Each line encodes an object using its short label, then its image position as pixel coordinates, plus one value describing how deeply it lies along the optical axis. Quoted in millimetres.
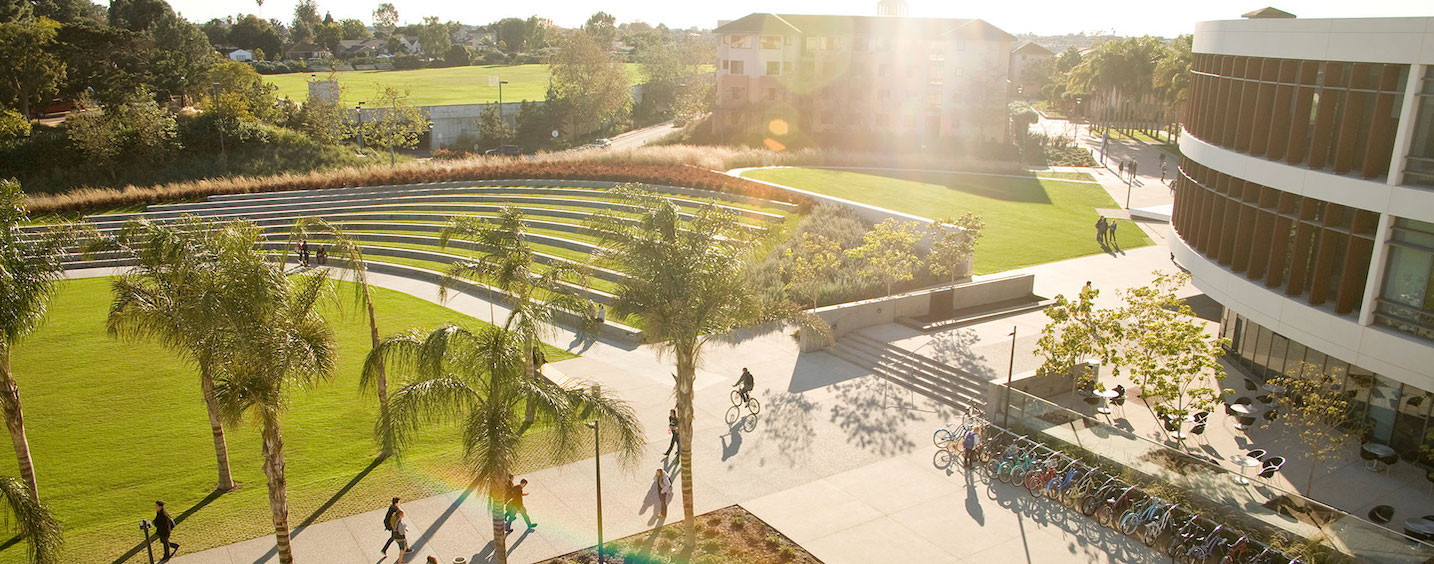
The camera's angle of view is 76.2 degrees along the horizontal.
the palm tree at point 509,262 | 18703
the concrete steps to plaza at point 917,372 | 24422
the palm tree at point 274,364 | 14102
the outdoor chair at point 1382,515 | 17000
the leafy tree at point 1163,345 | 19000
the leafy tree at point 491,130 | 84812
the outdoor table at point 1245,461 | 18375
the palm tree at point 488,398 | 13430
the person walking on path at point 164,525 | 16344
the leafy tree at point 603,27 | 137375
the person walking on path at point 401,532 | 16219
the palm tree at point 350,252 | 20672
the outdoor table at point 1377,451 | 18969
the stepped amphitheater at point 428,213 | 38719
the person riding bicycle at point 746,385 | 23656
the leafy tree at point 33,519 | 12172
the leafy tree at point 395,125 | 70062
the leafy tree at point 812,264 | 30391
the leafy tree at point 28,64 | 62969
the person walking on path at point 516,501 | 17141
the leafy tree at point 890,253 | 30062
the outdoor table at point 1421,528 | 15914
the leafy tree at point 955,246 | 30641
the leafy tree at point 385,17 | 190125
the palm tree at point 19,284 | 15570
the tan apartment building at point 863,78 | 71438
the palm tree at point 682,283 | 16250
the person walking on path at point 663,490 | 18312
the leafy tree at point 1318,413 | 17531
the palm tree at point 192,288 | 14383
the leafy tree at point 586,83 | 87875
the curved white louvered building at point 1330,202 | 17875
